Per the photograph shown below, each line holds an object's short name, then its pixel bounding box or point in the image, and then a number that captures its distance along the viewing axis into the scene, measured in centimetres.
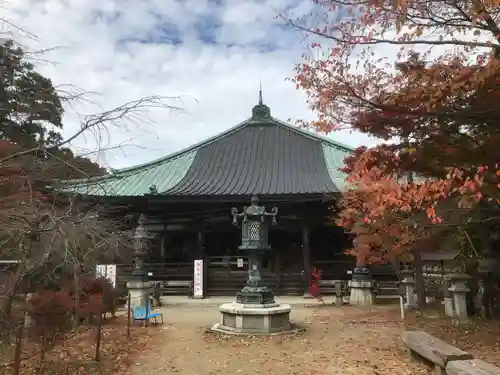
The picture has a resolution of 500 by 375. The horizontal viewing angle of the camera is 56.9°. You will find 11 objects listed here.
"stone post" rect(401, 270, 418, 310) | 1334
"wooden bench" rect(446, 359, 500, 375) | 511
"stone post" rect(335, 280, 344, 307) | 1567
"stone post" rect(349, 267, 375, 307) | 1542
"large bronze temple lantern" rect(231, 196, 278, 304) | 1044
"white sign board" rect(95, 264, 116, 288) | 1371
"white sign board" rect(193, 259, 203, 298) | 1758
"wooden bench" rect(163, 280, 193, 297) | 1862
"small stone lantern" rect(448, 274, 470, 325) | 1027
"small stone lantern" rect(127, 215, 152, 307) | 1346
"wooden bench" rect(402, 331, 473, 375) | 586
